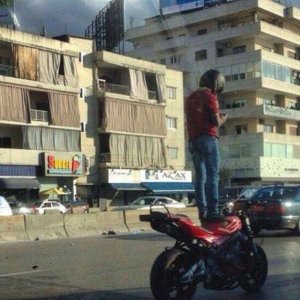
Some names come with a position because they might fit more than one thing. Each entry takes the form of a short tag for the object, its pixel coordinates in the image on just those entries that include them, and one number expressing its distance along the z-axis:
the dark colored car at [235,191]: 32.61
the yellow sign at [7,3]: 51.44
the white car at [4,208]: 24.81
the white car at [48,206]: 37.78
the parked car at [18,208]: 33.05
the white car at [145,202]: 35.33
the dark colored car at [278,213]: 16.69
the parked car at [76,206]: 39.32
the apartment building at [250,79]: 66.00
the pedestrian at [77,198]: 48.72
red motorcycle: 6.20
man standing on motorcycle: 7.23
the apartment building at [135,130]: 53.75
